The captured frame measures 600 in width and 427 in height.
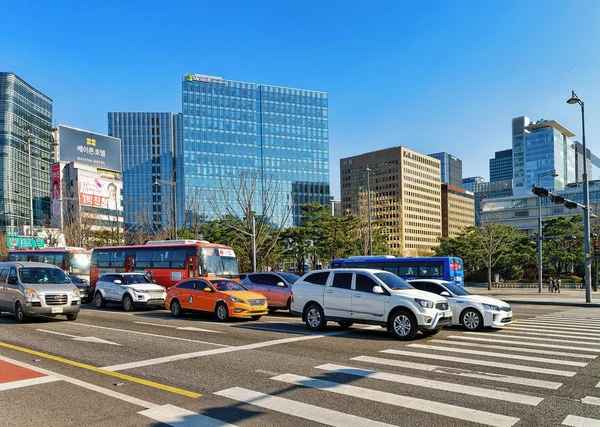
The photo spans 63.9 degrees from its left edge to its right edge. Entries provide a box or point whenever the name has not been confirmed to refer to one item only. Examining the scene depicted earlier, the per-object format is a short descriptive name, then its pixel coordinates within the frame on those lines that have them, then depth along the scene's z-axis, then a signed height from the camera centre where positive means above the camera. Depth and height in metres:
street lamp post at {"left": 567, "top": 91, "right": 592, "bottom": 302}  28.12 +1.30
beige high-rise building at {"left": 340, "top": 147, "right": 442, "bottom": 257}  164.88 +18.34
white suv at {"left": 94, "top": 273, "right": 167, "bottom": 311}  20.88 -2.24
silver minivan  15.32 -1.61
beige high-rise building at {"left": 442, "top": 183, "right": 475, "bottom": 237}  199.88 +4.72
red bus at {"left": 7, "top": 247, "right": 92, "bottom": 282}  33.25 -1.12
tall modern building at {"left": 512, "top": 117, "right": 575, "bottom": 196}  187.75 +33.35
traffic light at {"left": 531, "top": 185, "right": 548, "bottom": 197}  25.83 +2.38
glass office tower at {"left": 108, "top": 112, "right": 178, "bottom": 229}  131.75 +25.55
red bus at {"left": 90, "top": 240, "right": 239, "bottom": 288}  25.19 -1.10
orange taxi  16.12 -2.08
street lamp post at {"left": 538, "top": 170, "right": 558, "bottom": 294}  40.22 -2.38
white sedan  14.04 -2.20
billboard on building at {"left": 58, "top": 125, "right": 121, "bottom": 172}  89.06 +18.20
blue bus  28.56 -1.78
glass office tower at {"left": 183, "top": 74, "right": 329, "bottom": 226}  112.25 +24.97
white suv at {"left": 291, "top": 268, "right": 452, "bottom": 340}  12.05 -1.74
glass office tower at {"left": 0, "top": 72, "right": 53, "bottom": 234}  94.62 +18.71
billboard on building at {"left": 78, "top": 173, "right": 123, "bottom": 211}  88.29 +9.51
